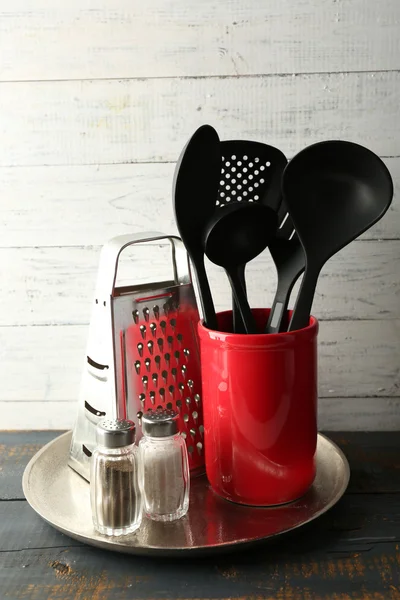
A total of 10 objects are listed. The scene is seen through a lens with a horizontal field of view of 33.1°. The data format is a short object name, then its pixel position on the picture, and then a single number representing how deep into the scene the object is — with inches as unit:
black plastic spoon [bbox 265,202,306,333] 31.9
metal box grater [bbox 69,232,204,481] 32.0
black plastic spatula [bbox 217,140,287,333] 32.0
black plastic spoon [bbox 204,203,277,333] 29.5
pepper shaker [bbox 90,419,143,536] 28.2
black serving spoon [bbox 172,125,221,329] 29.3
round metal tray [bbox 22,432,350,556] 27.1
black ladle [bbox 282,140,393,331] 29.4
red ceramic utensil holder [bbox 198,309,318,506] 29.6
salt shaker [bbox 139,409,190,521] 29.7
